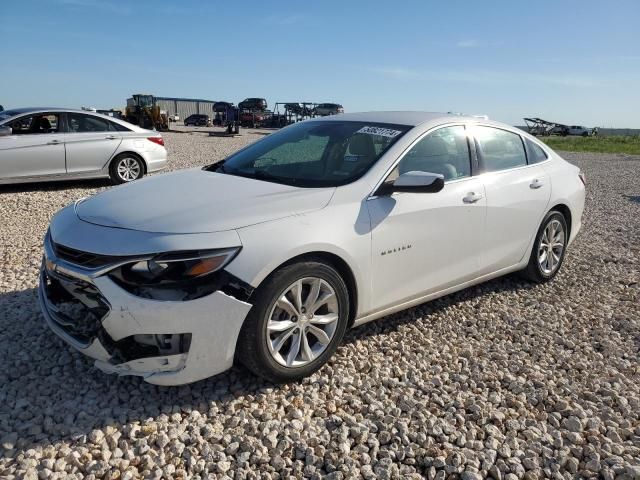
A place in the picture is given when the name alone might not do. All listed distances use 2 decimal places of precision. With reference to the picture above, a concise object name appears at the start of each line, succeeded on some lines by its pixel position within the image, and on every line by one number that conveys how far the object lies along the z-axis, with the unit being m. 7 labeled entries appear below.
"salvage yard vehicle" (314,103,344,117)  37.96
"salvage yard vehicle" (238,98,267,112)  42.97
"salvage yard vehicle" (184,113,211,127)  45.91
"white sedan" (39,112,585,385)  2.66
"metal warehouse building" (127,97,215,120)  61.78
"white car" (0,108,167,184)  8.28
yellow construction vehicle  31.12
